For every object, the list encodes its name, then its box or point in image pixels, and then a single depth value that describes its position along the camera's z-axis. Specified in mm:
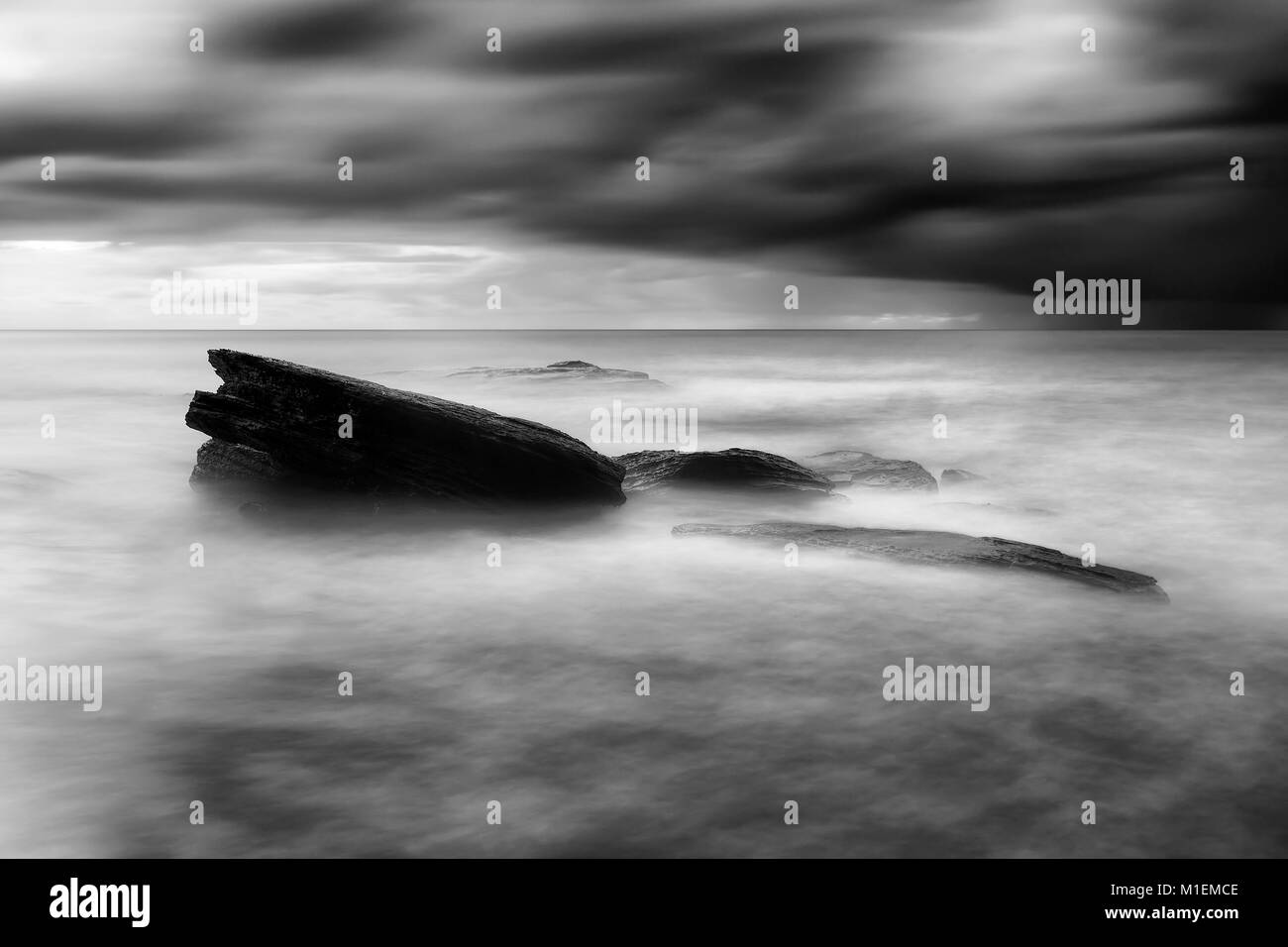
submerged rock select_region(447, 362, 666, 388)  58344
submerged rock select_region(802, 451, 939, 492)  19656
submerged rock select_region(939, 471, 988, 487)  21406
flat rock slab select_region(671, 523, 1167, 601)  12250
